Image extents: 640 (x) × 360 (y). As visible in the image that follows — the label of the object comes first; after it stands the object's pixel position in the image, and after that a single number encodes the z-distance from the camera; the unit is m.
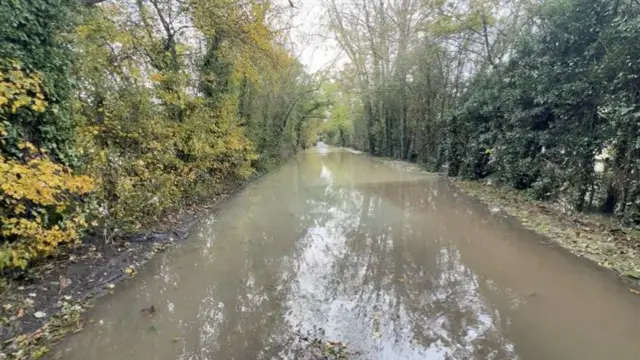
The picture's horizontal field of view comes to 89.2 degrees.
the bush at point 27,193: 3.37
